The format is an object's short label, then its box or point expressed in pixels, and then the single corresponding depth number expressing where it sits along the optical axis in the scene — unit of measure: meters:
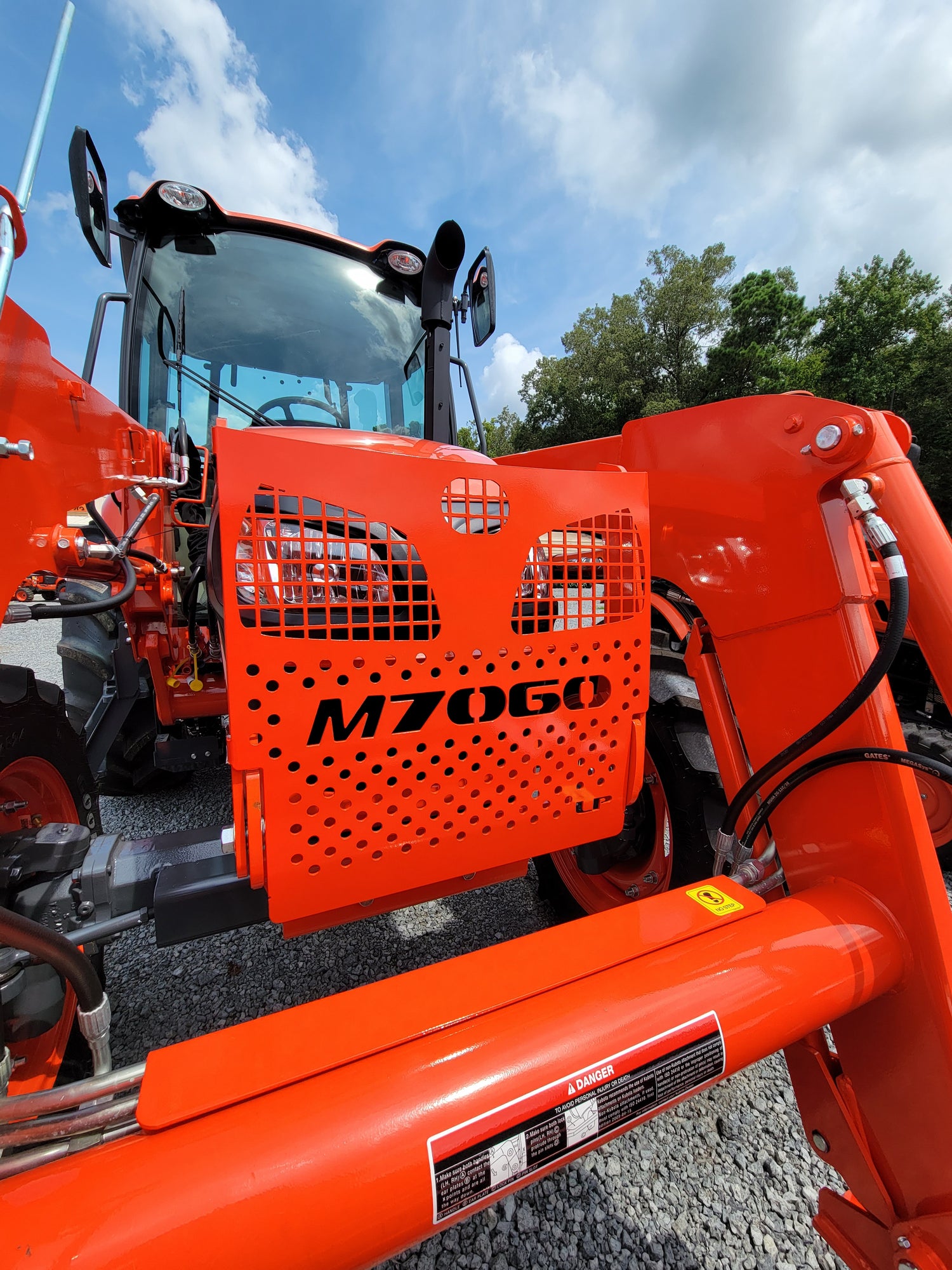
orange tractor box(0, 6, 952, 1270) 0.81
